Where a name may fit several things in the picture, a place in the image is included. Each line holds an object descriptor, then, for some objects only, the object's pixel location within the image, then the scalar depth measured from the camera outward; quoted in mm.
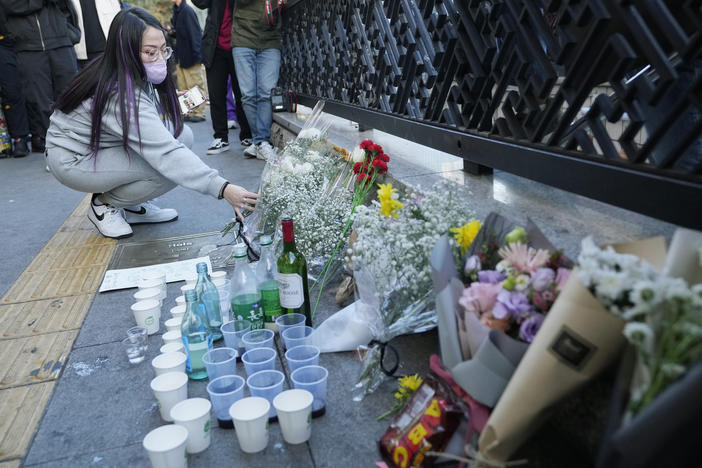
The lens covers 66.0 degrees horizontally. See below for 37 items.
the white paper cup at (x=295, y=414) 1719
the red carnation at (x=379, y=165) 2854
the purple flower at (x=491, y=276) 1609
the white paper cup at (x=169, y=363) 2045
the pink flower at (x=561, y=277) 1444
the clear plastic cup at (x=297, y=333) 2168
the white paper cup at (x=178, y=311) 2580
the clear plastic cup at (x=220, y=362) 2000
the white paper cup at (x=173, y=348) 2207
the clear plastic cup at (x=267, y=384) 1841
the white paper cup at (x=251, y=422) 1691
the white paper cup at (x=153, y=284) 2869
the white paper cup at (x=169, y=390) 1896
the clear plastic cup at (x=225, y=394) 1856
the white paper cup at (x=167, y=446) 1578
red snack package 1562
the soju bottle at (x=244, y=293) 2324
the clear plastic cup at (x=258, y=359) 1986
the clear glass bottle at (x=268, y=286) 2396
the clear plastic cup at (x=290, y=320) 2264
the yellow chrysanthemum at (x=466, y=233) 1898
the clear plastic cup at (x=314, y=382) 1873
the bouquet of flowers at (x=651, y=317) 1022
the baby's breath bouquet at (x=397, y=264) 1949
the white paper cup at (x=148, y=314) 2594
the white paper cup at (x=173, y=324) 2410
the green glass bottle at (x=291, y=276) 2240
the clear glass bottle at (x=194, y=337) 2168
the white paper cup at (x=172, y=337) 2297
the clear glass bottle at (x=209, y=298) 2459
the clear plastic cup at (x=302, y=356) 1982
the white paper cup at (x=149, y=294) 2701
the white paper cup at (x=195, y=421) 1719
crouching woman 3428
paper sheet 3232
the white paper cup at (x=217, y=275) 2767
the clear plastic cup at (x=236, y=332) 2268
